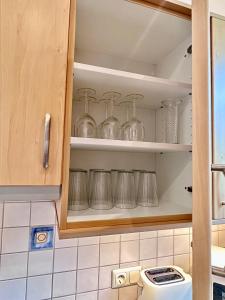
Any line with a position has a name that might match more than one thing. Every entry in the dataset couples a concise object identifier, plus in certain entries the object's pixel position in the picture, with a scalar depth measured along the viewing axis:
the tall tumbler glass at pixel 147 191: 0.97
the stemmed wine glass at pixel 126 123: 0.95
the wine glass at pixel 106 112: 0.94
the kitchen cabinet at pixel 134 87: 0.68
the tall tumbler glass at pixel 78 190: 0.83
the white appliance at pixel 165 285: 0.88
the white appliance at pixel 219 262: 0.95
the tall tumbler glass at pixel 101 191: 0.88
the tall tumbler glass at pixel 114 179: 0.94
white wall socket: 1.00
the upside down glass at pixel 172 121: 0.96
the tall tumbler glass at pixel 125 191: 0.92
